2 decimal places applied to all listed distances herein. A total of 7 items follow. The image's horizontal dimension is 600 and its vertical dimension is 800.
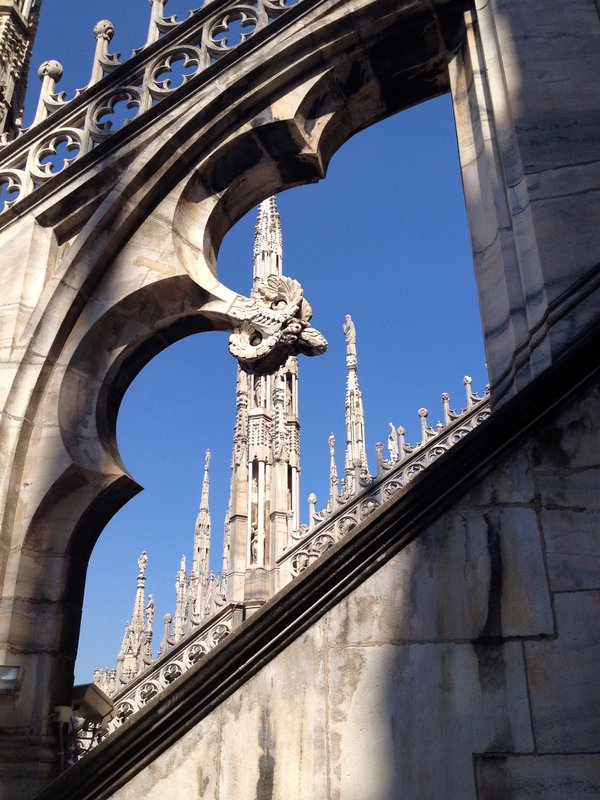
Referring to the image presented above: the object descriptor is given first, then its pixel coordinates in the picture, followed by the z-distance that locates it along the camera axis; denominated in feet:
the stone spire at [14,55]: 20.95
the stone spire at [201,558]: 93.69
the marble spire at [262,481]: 52.54
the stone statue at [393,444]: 53.45
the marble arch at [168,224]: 12.83
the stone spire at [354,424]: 82.52
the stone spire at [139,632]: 76.13
